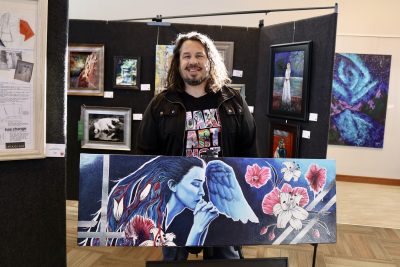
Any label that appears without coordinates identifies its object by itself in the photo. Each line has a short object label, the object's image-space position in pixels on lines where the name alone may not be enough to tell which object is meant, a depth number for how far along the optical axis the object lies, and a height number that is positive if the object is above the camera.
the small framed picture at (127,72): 3.93 +0.31
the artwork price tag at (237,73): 3.94 +0.36
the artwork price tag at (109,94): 3.98 +0.07
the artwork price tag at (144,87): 3.96 +0.17
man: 1.85 -0.05
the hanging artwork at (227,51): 3.88 +0.58
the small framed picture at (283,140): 3.32 -0.27
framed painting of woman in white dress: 3.18 +0.27
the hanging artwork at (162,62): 3.85 +0.43
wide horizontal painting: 1.38 -0.36
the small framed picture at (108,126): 3.98 -0.27
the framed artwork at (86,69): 3.93 +0.32
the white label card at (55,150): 1.83 -0.25
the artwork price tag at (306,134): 3.19 -0.20
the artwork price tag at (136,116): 3.99 -0.14
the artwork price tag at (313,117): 3.11 -0.05
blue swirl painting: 5.52 +0.22
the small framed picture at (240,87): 3.93 +0.22
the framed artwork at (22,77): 1.63 +0.09
